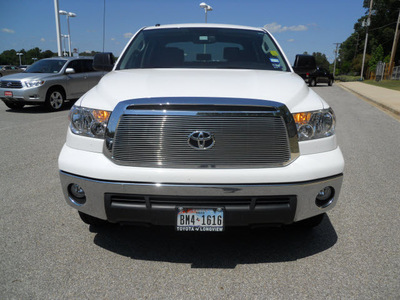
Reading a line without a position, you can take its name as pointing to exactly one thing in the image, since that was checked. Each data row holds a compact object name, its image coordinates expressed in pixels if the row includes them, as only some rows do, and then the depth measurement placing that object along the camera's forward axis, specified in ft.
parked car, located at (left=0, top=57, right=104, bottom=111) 37.36
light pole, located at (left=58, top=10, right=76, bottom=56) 96.32
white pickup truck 8.18
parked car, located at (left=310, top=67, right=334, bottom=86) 99.15
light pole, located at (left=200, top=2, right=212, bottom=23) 89.86
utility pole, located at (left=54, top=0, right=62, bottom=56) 74.69
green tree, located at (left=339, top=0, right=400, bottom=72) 224.74
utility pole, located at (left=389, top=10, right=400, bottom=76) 134.92
